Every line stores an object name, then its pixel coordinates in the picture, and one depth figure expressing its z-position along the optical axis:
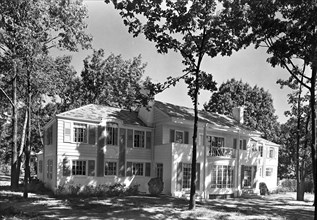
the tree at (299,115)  28.49
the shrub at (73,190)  23.28
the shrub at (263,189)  33.41
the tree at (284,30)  15.57
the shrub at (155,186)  24.80
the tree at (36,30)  18.86
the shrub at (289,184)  42.94
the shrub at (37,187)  25.23
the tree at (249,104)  53.12
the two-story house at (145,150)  24.27
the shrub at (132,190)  25.52
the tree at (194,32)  17.59
